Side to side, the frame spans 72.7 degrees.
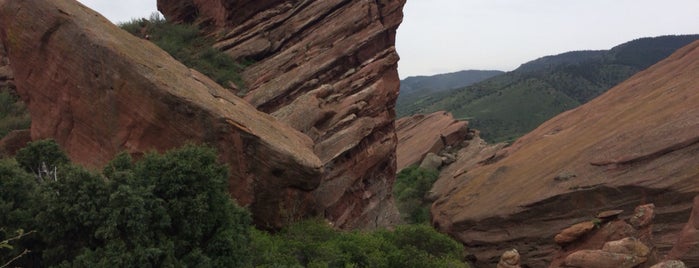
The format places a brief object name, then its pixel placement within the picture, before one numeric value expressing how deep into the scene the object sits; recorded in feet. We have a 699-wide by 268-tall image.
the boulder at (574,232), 52.80
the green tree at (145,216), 32.86
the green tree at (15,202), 33.12
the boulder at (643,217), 50.16
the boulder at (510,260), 55.11
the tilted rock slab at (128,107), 48.34
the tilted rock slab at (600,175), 63.98
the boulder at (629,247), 44.57
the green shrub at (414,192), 118.21
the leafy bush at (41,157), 43.37
